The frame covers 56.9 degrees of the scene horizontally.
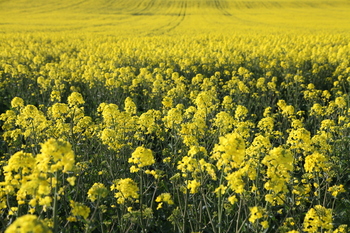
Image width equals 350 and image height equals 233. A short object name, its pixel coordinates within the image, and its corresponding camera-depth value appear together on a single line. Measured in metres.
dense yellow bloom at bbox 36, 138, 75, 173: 2.04
